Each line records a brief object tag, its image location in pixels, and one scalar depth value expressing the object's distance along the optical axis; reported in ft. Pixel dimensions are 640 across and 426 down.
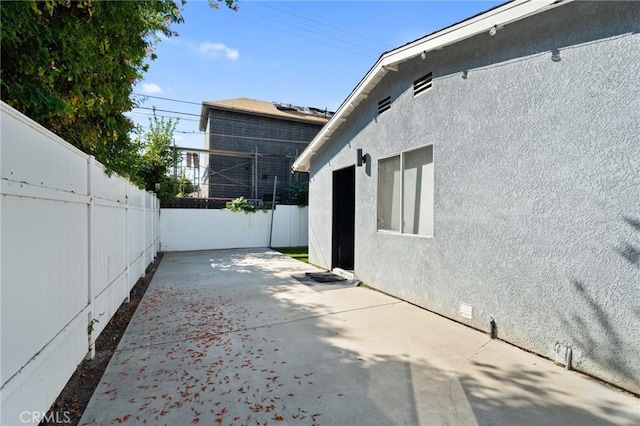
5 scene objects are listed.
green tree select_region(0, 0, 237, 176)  9.46
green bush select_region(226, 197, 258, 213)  48.80
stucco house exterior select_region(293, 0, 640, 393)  9.52
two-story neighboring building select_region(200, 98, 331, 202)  56.29
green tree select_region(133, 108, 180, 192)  45.09
